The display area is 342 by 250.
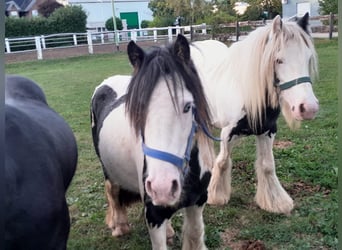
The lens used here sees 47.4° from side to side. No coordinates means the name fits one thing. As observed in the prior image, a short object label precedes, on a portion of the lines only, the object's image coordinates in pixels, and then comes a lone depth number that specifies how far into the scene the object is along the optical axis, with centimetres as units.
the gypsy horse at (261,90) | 177
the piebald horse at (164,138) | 114
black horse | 101
